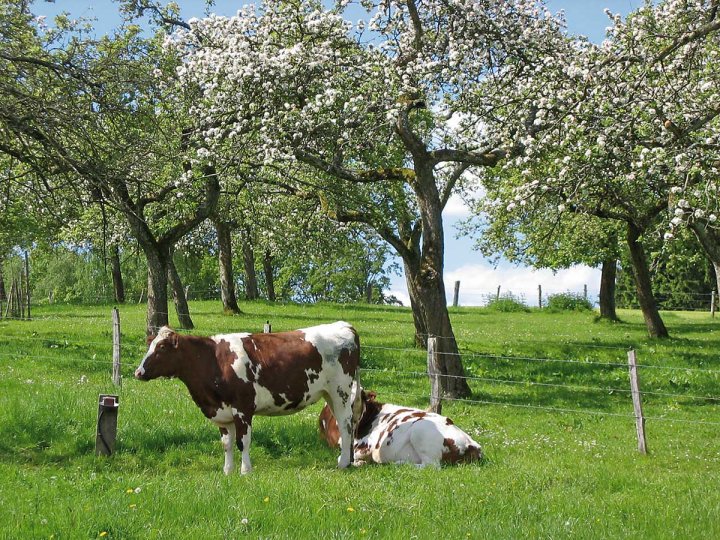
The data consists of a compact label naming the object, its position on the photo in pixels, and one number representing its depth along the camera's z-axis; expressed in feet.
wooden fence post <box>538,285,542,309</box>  190.73
